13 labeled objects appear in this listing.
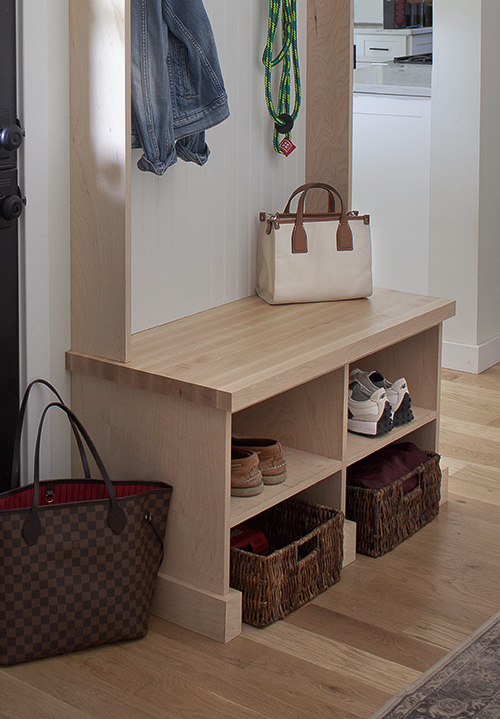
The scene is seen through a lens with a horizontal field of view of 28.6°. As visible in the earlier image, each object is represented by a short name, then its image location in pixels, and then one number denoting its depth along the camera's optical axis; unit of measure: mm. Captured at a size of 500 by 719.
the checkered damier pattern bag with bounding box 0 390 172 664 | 1834
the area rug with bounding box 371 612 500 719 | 1741
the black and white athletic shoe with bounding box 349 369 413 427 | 2561
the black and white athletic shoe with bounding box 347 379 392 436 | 2473
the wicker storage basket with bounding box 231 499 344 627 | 2039
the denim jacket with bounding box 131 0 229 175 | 2109
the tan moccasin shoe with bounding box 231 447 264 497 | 2092
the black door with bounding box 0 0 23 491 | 1931
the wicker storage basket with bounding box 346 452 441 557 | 2371
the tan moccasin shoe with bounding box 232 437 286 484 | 2184
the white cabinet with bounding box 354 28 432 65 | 5430
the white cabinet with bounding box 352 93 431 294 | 3967
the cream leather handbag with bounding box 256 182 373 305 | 2529
